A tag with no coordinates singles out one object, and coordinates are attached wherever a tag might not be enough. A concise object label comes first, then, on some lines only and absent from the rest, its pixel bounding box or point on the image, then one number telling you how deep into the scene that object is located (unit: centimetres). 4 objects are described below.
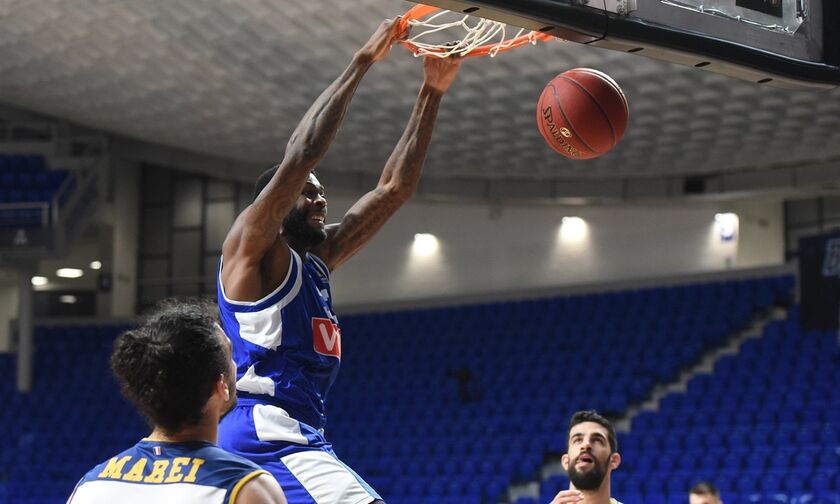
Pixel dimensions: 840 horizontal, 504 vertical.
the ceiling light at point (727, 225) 1641
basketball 448
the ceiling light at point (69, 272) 1918
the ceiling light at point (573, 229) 1717
